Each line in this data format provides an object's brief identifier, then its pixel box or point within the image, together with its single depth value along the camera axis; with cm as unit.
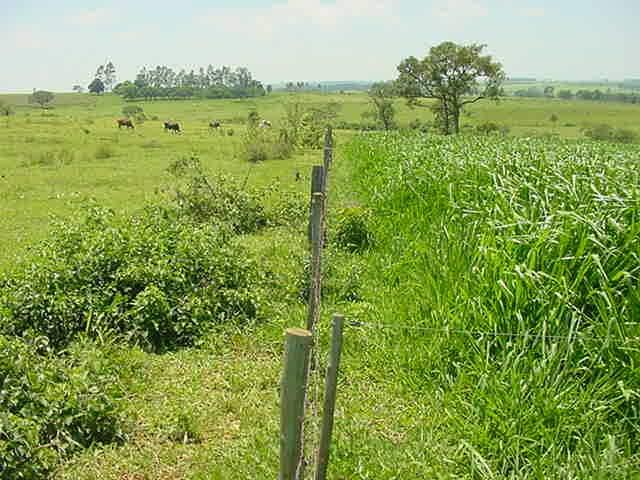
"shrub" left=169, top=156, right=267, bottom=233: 1016
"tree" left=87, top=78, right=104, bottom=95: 13938
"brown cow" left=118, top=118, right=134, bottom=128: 3697
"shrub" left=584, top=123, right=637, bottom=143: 5704
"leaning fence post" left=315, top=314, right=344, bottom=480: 208
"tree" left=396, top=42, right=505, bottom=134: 5150
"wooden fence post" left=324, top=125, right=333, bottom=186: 905
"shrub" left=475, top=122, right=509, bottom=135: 5323
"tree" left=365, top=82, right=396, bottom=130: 5694
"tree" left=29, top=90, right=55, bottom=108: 9796
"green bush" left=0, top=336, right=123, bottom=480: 340
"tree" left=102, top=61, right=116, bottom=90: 15090
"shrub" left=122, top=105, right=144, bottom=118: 5913
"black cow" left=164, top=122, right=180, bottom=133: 3797
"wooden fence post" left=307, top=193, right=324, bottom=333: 398
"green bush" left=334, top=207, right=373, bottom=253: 852
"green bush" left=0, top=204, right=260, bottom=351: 541
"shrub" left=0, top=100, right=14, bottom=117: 4915
